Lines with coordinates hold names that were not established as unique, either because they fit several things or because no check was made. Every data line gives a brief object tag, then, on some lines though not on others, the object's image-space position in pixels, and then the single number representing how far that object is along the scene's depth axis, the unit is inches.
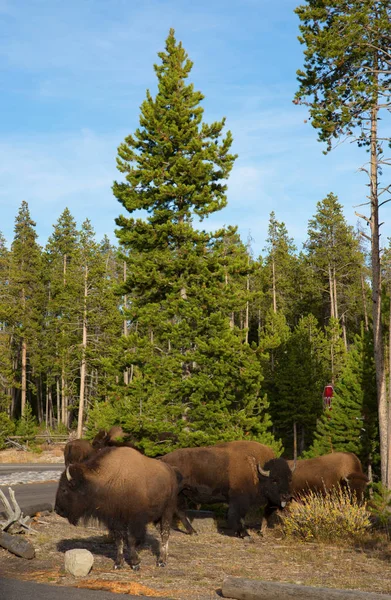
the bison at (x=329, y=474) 637.9
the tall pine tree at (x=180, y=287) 802.2
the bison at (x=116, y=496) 407.8
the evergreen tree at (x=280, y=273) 2573.8
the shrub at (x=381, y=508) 512.1
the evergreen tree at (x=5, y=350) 1941.4
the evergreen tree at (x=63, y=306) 2064.5
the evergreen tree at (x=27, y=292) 2199.7
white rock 382.0
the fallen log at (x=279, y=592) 308.2
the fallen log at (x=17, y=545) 433.7
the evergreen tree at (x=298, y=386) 1895.9
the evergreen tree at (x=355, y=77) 691.4
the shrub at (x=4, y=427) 1797.5
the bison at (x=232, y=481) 575.5
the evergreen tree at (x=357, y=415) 1033.2
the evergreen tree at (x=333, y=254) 2394.2
